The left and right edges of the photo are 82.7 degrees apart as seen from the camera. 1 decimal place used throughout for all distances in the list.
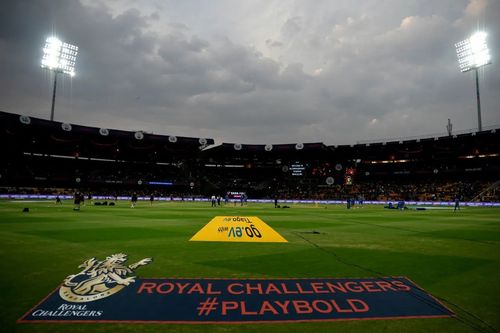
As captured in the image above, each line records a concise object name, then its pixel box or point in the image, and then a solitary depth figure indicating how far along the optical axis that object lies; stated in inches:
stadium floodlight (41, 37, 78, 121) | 2202.3
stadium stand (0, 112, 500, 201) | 2534.4
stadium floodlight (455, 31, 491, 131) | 2081.7
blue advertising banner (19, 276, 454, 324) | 177.0
